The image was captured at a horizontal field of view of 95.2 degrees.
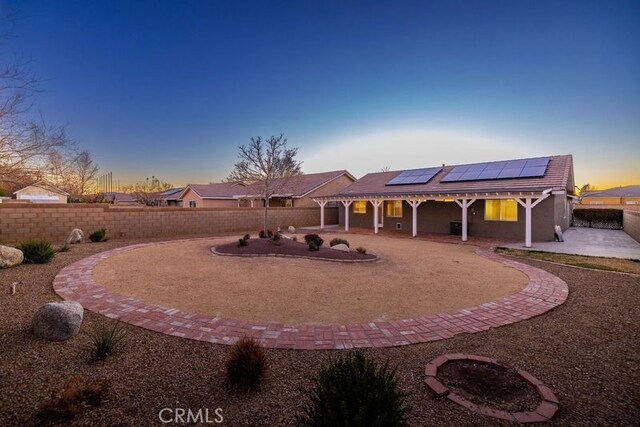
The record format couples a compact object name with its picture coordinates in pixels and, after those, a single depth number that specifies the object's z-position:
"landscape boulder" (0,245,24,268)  7.05
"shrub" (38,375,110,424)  2.22
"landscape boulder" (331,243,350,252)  10.70
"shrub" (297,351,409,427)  1.85
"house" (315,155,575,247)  14.22
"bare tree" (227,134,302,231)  15.51
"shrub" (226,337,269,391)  2.76
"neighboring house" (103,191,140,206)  57.69
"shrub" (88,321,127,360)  3.21
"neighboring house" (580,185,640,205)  45.53
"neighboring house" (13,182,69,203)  24.89
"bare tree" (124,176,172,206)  40.06
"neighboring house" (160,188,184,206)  40.38
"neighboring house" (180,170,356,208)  27.95
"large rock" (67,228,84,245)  11.74
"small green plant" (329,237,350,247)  11.53
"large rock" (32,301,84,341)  3.60
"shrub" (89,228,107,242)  12.34
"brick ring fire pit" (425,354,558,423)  2.48
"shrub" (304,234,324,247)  10.88
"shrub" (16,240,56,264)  7.73
